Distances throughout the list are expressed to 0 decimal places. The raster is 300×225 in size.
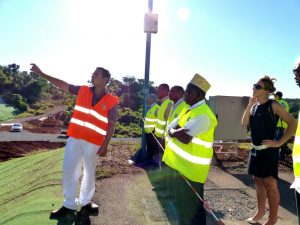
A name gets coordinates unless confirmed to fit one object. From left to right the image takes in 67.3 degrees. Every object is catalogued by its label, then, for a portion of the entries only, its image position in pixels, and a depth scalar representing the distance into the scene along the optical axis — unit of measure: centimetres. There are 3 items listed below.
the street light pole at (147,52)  548
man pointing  303
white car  2444
